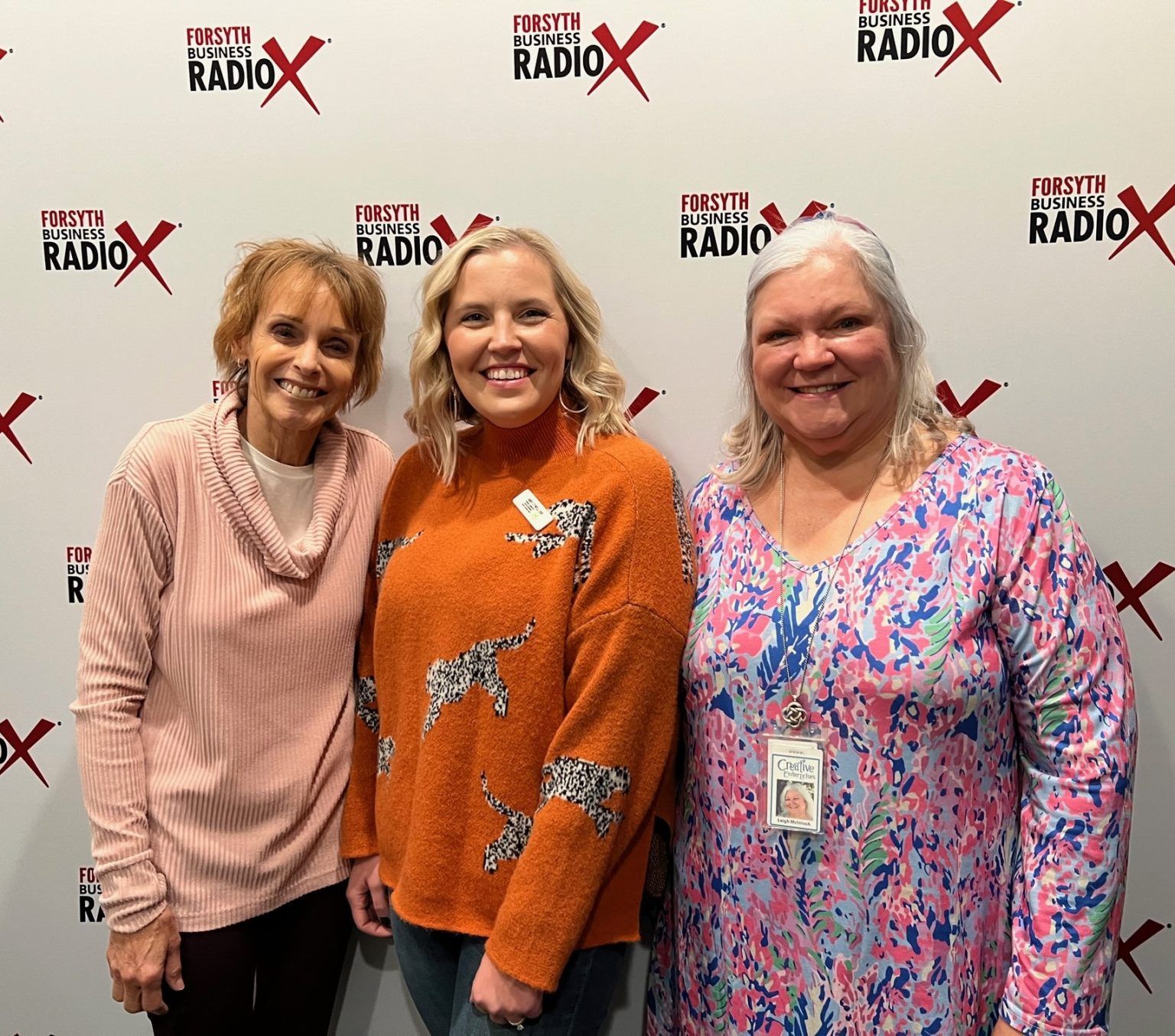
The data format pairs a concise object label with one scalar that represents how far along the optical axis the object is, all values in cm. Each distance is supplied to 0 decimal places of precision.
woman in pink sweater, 144
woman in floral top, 120
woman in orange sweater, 127
